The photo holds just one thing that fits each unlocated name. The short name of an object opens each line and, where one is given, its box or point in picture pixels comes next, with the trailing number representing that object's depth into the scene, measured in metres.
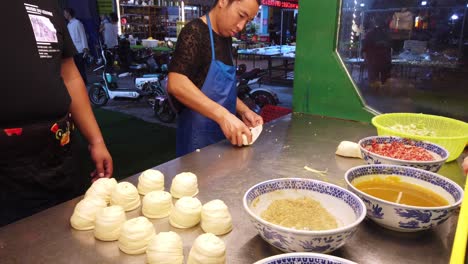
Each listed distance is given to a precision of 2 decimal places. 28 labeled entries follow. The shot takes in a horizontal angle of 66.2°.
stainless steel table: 0.94
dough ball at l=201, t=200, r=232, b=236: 1.03
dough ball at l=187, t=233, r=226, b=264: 0.86
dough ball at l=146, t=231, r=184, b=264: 0.87
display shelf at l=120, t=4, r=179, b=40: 15.50
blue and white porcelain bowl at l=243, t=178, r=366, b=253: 0.83
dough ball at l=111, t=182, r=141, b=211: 1.15
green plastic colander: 1.58
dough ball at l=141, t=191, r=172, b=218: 1.12
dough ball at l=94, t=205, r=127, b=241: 0.99
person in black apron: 1.29
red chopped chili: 1.37
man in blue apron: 1.83
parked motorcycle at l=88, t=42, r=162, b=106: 7.39
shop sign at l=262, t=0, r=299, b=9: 12.26
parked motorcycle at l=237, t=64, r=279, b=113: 6.55
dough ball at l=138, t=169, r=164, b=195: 1.25
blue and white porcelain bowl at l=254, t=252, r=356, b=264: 0.75
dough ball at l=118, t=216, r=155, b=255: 0.94
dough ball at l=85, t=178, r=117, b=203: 1.19
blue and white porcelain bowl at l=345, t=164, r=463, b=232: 0.94
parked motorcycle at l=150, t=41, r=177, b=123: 6.33
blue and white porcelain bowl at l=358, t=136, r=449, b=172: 1.28
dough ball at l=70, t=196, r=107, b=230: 1.05
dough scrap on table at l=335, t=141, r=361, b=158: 1.65
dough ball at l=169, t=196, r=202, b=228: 1.06
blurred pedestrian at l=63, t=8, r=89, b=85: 8.69
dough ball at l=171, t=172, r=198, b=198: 1.24
